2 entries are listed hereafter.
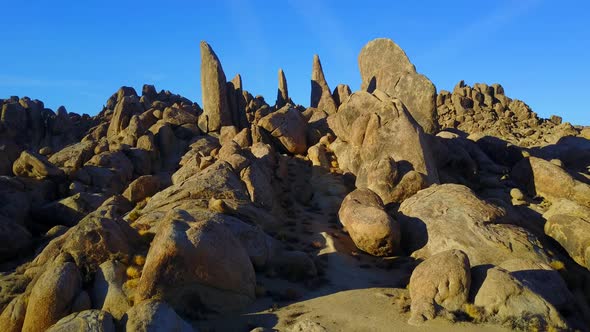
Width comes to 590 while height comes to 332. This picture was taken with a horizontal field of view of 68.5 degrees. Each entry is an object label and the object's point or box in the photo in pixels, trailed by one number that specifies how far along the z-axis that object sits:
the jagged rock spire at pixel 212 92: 63.09
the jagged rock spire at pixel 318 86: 82.00
